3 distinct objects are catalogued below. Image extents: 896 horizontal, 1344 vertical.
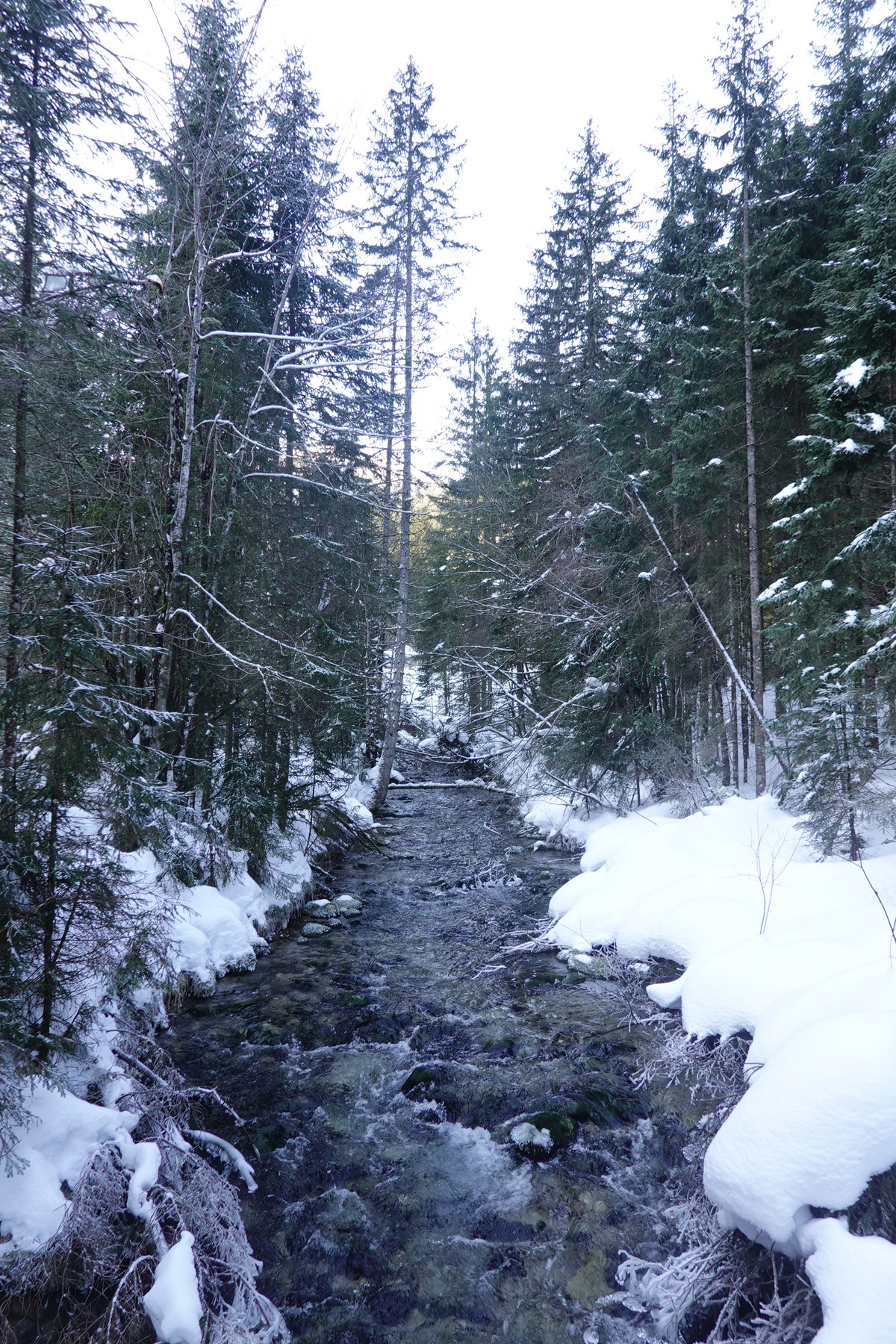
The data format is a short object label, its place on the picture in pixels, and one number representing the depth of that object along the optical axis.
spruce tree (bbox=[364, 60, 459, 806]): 15.21
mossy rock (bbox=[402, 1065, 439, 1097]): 5.15
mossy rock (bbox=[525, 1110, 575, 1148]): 4.52
